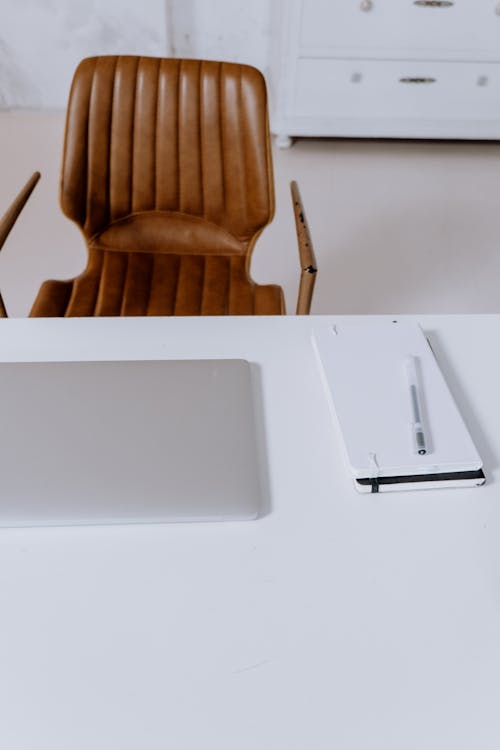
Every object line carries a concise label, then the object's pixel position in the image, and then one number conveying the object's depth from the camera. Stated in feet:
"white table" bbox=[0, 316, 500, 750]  1.96
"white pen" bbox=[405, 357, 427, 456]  2.65
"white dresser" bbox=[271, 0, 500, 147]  7.81
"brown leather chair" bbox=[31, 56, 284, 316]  4.66
